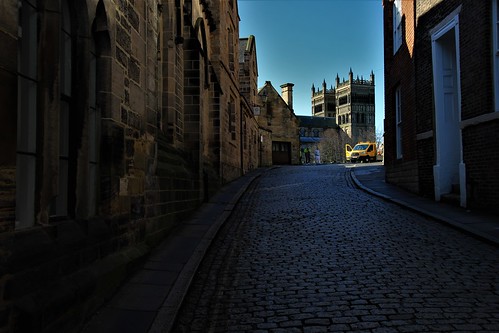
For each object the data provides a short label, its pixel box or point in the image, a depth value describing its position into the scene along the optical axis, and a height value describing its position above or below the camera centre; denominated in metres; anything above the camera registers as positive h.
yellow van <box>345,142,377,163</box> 41.25 +2.47
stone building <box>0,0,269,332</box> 3.01 +0.25
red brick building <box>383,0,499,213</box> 8.81 +2.05
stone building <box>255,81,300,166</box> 44.33 +5.93
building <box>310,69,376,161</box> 121.10 +20.76
